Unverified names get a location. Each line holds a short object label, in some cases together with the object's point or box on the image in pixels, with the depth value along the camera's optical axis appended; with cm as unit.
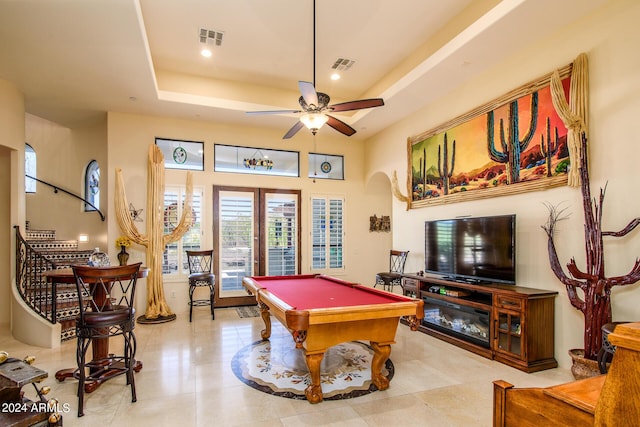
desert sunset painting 395
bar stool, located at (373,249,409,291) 621
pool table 277
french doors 696
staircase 472
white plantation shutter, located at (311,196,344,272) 775
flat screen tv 414
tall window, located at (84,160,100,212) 761
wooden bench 88
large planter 312
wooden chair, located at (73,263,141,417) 299
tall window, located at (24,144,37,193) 759
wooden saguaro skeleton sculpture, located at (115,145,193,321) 600
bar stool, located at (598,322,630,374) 281
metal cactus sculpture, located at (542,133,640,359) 313
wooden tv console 366
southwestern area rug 320
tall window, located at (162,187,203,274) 657
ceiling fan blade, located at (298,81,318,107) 352
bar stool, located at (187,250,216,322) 586
